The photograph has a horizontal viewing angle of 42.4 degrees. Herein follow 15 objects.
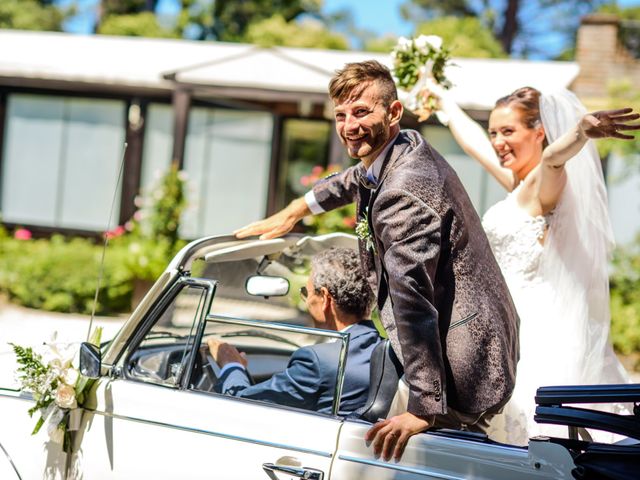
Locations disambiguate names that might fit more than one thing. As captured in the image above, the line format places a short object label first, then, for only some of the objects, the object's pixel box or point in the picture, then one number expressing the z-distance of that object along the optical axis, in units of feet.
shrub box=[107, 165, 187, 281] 36.47
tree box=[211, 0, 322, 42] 99.60
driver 9.51
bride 11.90
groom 8.25
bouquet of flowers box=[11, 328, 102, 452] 9.23
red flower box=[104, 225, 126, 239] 40.50
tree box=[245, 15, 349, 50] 75.61
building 46.47
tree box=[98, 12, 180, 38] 86.79
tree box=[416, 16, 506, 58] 72.84
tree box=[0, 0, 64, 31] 100.37
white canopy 40.29
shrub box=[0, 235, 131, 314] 36.40
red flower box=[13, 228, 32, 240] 43.20
